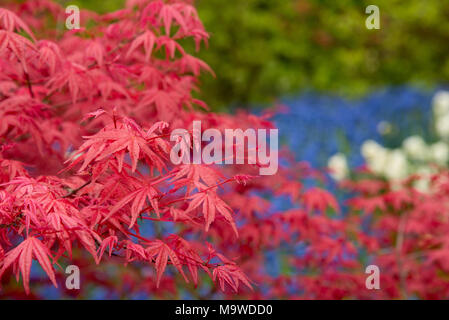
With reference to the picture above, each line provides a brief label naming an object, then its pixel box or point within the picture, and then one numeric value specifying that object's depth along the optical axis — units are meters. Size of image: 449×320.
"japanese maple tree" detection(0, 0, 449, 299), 1.51
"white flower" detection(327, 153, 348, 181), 4.98
